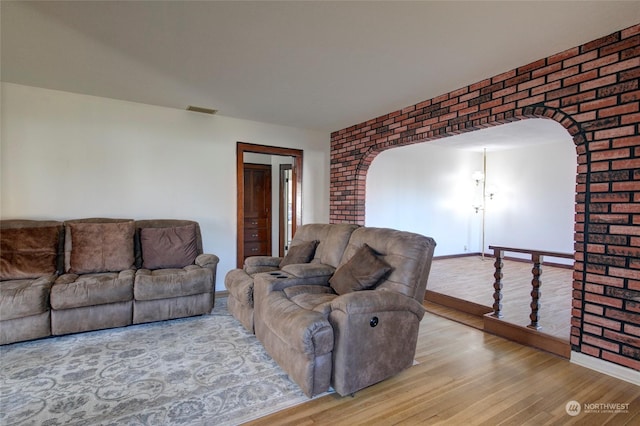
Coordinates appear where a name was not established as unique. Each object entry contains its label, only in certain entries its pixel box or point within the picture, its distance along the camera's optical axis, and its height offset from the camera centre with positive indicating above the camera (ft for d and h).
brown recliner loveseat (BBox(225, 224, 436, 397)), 6.23 -2.39
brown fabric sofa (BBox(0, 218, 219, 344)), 8.75 -2.36
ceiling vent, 13.17 +4.00
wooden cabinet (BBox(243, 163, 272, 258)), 20.54 -0.51
